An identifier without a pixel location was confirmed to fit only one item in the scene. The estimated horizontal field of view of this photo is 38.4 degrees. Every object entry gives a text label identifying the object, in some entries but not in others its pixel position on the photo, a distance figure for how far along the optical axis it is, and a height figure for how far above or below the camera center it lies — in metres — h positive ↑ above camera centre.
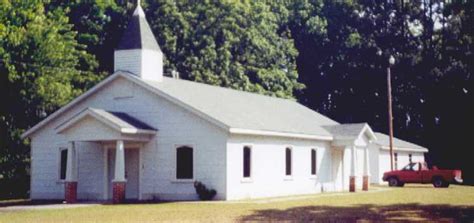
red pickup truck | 42.16 -0.20
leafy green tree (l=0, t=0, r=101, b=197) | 39.97 +5.53
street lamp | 46.35 +2.03
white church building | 29.44 +1.42
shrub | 29.22 -0.80
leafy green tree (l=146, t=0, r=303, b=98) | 50.97 +10.08
